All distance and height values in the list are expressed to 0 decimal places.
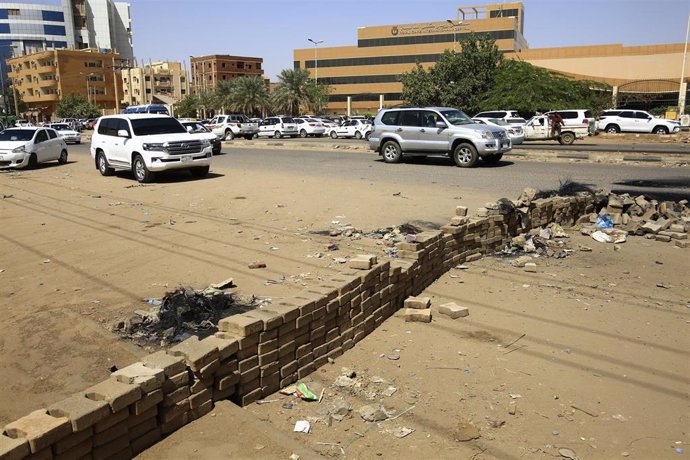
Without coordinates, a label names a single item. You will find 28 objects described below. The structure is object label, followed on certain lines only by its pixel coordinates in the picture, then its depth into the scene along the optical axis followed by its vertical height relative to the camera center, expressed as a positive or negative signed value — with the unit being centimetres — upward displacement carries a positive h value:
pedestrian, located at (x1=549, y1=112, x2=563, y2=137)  2877 -42
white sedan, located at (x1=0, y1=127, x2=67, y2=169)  2178 -119
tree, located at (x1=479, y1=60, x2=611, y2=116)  4212 +183
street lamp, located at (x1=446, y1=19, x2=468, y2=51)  8769 +1459
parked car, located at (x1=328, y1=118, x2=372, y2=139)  4059 -94
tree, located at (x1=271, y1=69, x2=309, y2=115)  7638 +367
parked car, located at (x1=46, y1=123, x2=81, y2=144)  4094 -137
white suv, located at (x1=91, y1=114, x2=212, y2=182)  1602 -87
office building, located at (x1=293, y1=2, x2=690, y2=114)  7681 +917
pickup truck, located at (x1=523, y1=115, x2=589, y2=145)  2903 -83
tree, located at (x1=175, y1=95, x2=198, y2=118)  9280 +158
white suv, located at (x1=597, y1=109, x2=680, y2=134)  3441 -46
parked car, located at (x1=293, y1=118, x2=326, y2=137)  4441 -91
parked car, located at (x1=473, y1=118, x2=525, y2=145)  2606 -80
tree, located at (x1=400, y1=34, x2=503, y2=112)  4897 +352
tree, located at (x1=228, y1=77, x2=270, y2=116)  7656 +274
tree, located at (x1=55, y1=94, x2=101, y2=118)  9194 +131
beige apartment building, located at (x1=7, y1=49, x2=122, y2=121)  10462 +735
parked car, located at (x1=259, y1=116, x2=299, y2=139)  4356 -89
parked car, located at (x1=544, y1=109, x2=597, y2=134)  2984 -13
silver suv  1828 -68
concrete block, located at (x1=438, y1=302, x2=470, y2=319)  584 -200
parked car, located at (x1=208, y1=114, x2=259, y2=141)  4112 -69
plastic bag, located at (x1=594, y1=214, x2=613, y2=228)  1011 -190
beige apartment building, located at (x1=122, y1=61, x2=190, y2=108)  12175 +752
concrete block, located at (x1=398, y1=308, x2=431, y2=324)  574 -202
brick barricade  294 -165
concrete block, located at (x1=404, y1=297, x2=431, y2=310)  589 -194
